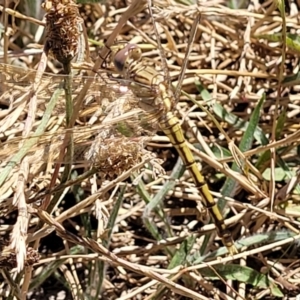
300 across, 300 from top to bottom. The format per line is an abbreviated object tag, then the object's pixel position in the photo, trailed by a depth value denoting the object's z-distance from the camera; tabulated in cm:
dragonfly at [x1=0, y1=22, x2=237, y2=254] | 20
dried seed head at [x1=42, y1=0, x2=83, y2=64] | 19
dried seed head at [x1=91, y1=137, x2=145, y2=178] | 20
